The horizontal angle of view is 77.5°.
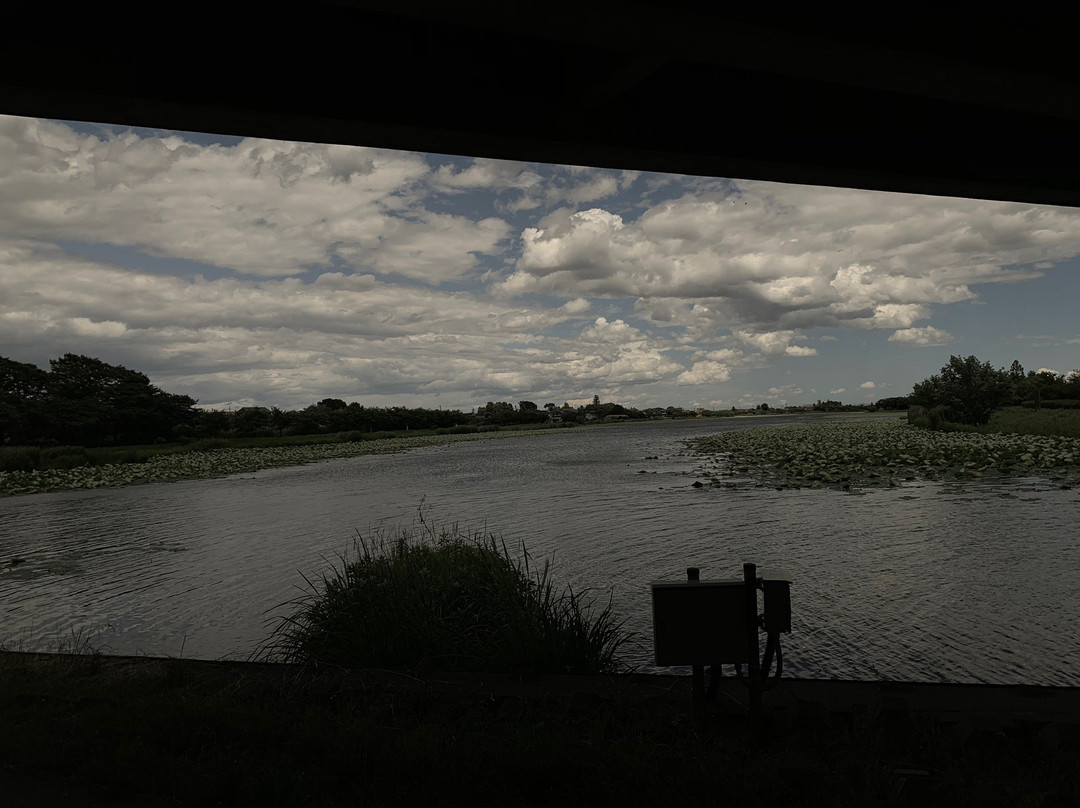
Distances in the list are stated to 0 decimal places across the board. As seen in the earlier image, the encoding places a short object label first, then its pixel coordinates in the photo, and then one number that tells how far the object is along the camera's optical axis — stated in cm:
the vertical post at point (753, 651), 470
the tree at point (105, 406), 5872
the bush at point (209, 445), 6108
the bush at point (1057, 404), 7685
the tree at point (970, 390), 5166
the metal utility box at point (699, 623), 502
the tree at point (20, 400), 5344
